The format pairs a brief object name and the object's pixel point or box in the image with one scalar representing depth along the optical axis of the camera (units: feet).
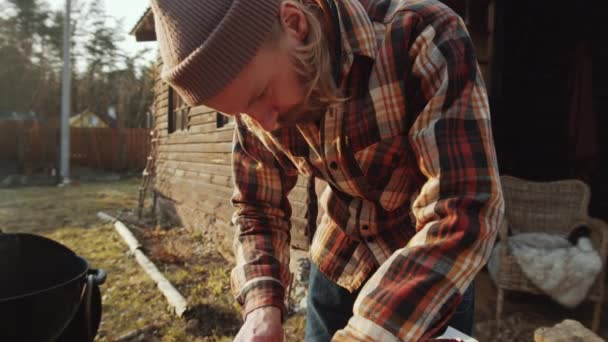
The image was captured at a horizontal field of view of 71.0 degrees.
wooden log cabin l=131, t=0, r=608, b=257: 14.88
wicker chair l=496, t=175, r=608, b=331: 11.69
